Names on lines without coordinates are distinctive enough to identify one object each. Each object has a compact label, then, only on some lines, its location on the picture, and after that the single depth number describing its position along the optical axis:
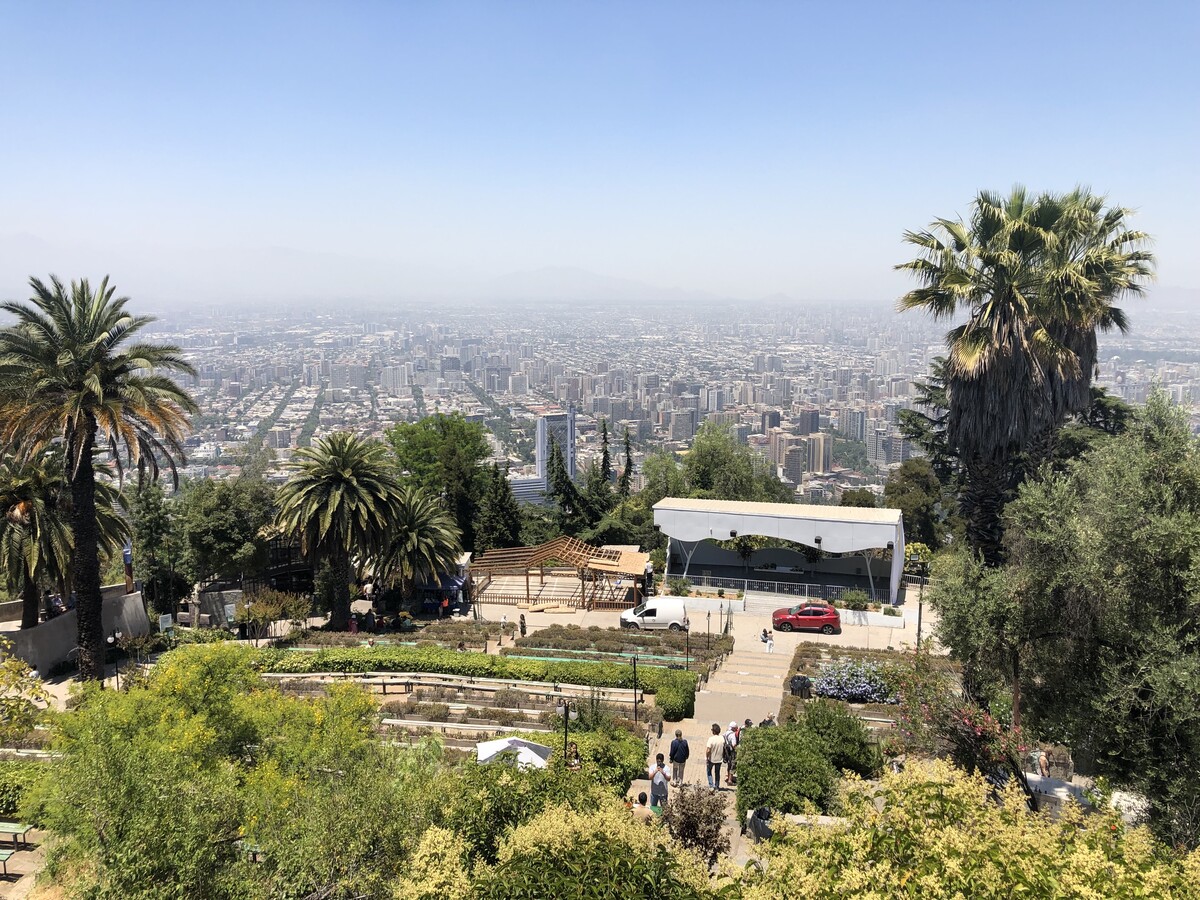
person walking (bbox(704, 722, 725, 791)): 13.68
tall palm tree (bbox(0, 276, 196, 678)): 17.81
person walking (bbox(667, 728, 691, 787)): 13.84
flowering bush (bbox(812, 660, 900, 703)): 17.47
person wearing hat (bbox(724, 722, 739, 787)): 13.81
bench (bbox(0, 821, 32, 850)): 11.52
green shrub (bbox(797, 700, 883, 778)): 13.35
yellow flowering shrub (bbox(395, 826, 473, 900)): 6.89
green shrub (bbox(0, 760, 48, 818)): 12.27
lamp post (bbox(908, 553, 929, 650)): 30.45
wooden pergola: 27.89
